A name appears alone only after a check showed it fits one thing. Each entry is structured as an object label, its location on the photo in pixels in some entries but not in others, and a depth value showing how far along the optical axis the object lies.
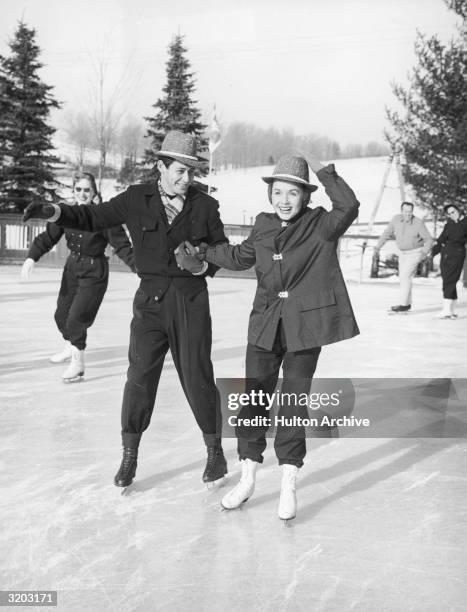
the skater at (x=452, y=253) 11.60
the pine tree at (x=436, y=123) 23.14
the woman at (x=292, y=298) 3.38
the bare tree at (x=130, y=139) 36.38
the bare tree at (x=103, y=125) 33.06
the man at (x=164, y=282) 3.69
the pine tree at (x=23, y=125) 30.25
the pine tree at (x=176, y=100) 36.91
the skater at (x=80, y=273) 6.17
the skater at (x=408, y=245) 12.16
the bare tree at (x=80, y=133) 37.19
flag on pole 29.37
